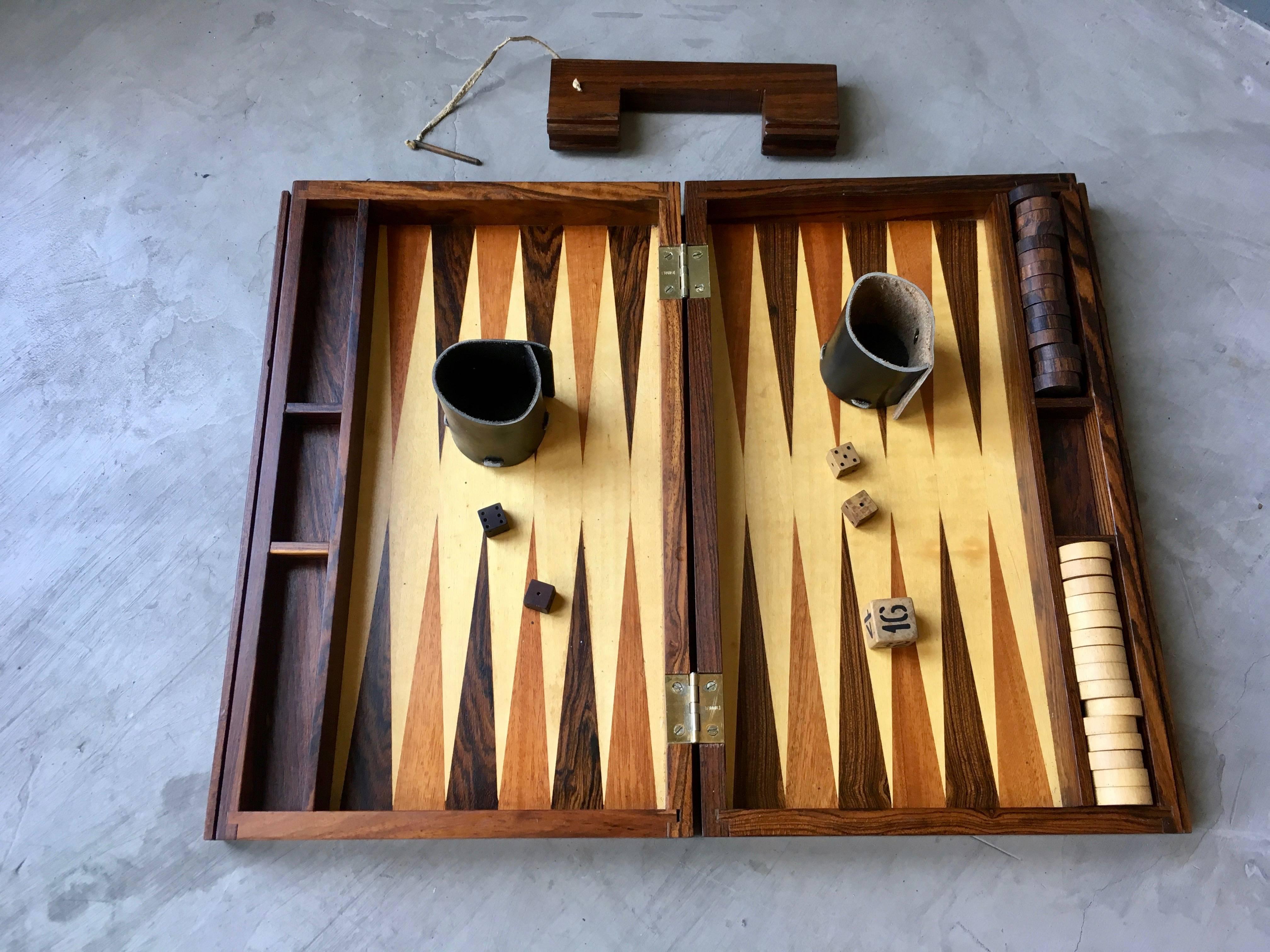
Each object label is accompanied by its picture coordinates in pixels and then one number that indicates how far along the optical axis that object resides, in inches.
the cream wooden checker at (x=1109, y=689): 19.3
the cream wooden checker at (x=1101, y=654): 19.4
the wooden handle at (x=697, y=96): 24.6
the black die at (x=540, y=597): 20.5
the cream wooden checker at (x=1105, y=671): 19.3
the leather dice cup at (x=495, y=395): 19.7
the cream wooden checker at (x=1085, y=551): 20.0
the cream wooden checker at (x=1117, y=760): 18.9
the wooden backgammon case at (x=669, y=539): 19.5
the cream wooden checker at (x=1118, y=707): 19.2
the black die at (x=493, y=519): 21.0
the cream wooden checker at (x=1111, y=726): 19.1
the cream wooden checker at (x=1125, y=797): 18.7
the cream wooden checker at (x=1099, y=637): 19.6
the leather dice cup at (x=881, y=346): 20.2
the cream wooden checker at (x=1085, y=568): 19.9
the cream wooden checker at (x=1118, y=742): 19.0
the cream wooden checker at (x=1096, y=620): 19.6
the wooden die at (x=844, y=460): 21.3
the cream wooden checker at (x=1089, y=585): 19.8
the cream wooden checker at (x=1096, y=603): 19.7
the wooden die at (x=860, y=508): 20.9
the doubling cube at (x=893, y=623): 19.8
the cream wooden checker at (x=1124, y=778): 18.7
